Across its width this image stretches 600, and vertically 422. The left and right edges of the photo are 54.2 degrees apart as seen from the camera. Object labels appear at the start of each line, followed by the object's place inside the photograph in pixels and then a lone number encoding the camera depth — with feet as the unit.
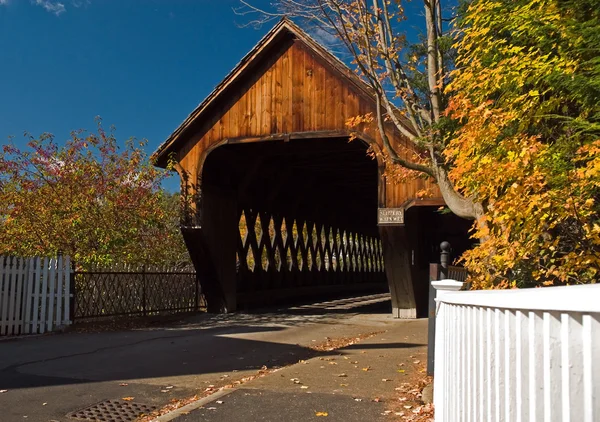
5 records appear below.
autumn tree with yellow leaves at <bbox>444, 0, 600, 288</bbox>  17.12
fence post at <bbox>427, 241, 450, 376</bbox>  21.04
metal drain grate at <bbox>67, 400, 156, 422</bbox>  16.90
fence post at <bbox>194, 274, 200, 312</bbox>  53.79
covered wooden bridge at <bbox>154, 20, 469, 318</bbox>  44.86
